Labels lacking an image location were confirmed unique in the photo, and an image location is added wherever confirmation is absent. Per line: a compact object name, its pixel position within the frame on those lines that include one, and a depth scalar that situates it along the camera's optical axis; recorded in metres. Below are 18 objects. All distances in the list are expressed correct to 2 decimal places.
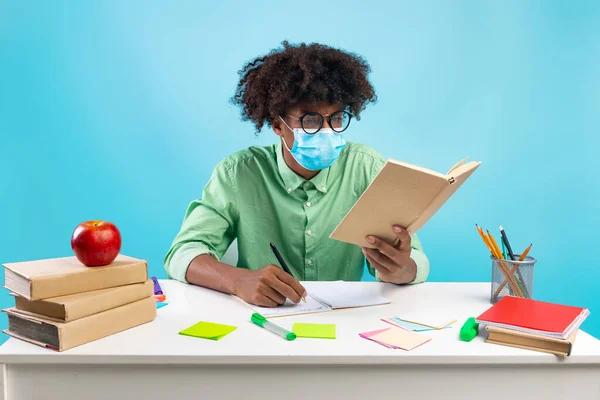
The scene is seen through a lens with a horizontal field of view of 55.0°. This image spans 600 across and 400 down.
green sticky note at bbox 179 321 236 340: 1.20
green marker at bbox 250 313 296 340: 1.19
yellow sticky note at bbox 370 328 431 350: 1.16
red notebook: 1.16
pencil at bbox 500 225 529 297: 1.46
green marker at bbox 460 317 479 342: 1.20
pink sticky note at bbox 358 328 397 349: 1.19
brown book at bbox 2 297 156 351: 1.12
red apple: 1.21
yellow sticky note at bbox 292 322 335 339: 1.21
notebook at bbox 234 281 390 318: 1.40
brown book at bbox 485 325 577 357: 1.13
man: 1.88
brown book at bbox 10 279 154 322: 1.13
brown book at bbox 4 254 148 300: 1.14
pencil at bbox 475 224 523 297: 1.45
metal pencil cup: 1.44
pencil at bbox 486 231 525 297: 1.45
